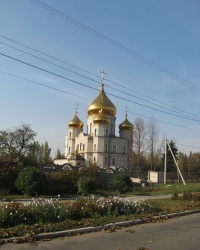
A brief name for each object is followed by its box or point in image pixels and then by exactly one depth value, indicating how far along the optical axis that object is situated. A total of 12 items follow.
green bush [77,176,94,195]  22.83
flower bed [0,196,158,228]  8.81
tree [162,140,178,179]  63.13
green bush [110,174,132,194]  25.65
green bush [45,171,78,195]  22.22
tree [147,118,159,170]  54.84
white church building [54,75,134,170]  59.97
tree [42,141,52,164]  97.10
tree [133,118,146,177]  54.22
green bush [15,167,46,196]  19.91
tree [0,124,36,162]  55.00
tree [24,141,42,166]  55.61
